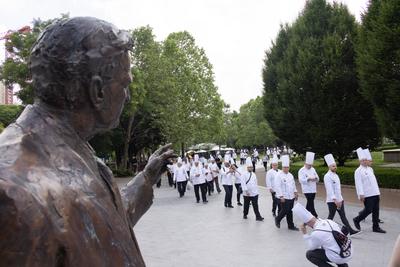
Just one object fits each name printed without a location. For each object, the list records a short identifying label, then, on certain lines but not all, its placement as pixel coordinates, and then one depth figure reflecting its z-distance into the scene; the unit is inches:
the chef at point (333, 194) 446.0
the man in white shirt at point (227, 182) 658.2
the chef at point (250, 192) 533.0
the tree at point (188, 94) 1291.8
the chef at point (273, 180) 552.1
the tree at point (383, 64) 659.4
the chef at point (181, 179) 831.7
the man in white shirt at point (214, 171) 832.0
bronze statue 42.5
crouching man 245.8
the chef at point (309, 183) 511.8
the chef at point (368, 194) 434.6
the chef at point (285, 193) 476.4
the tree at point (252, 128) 2687.0
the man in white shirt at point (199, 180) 732.0
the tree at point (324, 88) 904.3
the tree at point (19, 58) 863.1
